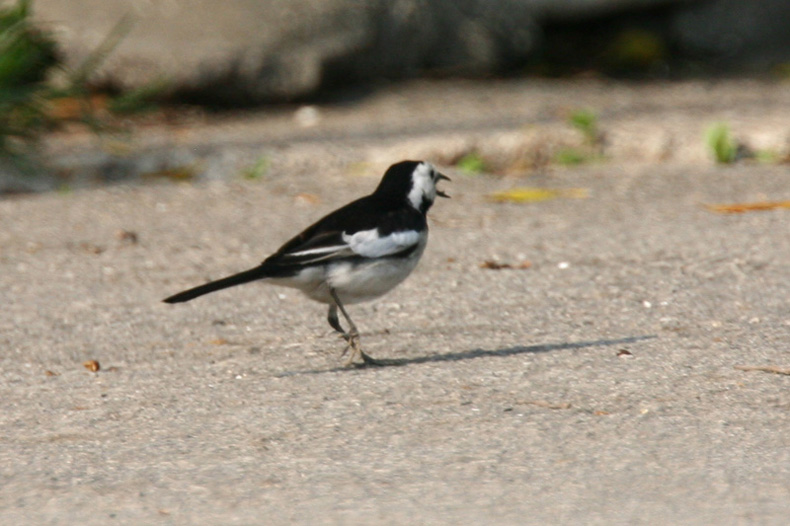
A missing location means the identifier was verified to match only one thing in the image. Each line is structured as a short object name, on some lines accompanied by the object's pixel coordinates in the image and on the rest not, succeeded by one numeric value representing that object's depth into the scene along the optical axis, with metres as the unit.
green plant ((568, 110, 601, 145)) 16.11
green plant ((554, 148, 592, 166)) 16.05
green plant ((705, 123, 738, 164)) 15.59
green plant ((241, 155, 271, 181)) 15.49
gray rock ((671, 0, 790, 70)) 25.39
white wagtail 8.66
